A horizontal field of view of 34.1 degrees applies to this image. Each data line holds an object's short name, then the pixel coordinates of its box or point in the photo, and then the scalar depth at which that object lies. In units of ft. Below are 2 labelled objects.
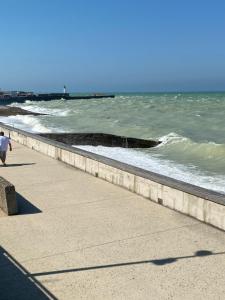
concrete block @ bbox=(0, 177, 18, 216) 20.40
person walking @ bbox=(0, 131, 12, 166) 33.16
